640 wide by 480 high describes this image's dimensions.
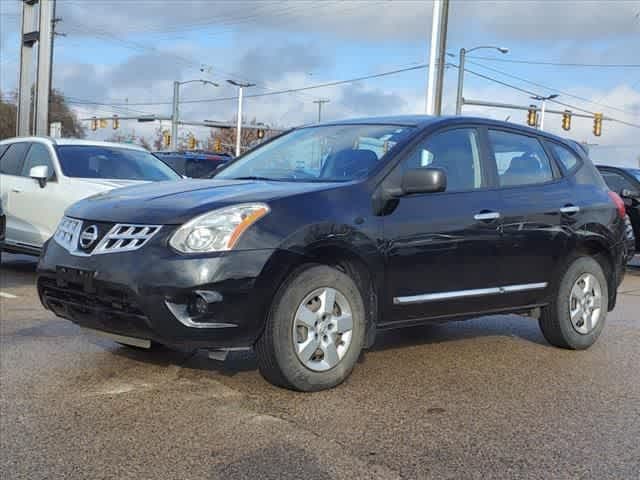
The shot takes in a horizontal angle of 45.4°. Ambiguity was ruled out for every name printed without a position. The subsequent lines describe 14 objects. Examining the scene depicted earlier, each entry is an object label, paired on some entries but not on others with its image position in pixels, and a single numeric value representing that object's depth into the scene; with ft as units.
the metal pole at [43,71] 63.41
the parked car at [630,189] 39.73
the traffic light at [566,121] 132.75
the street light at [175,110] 157.13
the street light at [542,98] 146.92
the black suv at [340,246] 13.41
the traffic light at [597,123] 126.62
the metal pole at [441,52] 66.28
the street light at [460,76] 104.26
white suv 28.37
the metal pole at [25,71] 67.56
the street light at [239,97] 166.79
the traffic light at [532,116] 123.34
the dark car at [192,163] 50.98
